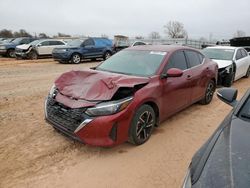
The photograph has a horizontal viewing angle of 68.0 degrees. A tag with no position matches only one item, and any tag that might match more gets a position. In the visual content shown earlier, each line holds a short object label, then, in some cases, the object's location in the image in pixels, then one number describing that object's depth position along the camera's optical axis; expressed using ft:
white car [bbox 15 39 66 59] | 45.21
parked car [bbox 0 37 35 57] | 49.55
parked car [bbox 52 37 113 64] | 38.79
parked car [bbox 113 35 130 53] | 48.97
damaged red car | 8.77
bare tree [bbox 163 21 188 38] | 159.78
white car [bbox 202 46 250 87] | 20.55
